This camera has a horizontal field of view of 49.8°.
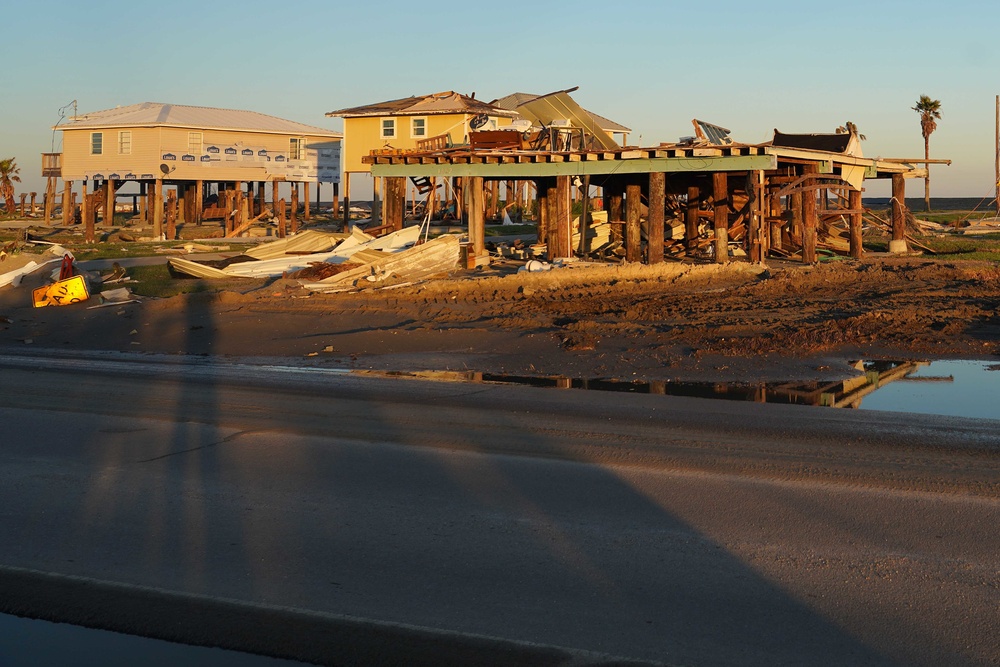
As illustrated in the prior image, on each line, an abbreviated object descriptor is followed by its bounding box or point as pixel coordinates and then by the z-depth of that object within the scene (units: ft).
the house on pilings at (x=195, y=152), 175.11
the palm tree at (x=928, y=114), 289.74
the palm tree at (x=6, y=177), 282.77
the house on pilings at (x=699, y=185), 83.51
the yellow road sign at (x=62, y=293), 73.56
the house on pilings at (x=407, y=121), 158.71
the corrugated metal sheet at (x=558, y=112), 97.66
